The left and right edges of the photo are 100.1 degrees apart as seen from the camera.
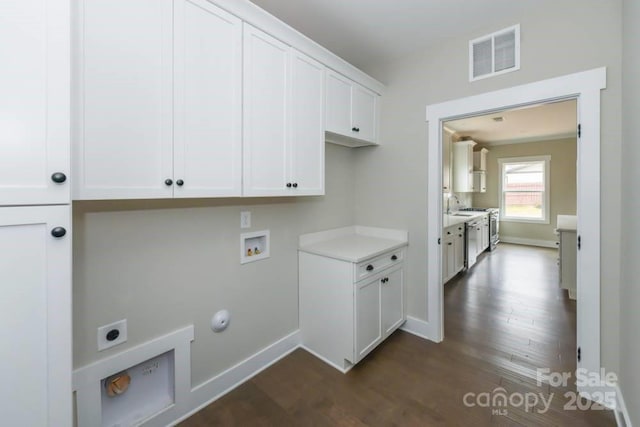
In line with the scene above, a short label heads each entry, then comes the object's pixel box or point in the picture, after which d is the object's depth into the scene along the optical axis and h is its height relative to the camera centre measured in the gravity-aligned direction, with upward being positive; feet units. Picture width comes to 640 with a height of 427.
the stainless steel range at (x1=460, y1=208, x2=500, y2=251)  19.56 -1.03
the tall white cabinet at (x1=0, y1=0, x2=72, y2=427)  2.63 -0.03
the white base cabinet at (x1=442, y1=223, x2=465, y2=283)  12.16 -1.88
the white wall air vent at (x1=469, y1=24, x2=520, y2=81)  6.49 +4.01
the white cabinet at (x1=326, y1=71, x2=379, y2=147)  6.93 +2.82
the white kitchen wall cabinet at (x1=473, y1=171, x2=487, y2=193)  20.86 +2.42
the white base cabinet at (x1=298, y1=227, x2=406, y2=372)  6.48 -2.42
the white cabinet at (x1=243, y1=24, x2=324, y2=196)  5.22 +2.00
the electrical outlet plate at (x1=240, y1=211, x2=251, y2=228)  6.24 -0.18
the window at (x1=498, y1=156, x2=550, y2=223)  20.63 +1.84
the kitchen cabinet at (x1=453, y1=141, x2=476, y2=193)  17.97 +3.11
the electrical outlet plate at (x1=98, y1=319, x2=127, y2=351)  4.34 -2.03
